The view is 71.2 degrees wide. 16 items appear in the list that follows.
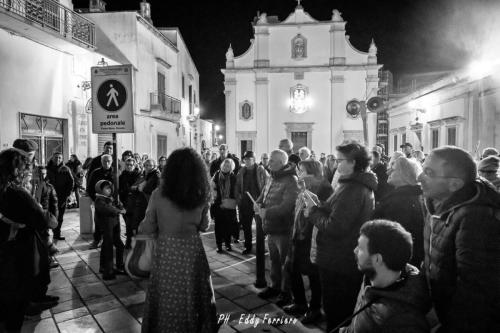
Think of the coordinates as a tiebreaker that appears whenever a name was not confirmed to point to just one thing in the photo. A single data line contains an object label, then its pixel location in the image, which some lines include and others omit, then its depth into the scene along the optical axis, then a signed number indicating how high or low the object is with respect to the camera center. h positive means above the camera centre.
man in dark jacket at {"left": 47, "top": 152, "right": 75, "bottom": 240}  7.85 -0.58
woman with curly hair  2.63 -0.73
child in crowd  5.06 -1.04
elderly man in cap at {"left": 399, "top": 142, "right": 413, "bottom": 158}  10.01 +0.10
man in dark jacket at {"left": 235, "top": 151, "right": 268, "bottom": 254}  6.58 -0.63
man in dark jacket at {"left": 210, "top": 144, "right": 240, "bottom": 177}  8.60 -0.16
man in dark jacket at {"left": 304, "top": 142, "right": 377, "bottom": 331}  2.87 -0.60
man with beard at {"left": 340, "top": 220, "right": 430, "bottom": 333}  1.75 -0.69
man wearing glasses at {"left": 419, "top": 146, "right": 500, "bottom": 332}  1.75 -0.48
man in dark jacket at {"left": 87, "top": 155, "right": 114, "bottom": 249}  6.35 -0.37
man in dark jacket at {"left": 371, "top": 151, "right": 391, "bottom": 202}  6.13 -0.31
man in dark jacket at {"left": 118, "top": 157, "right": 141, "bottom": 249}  6.13 -0.52
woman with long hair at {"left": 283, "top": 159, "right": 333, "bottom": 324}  3.77 -1.26
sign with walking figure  4.53 +0.70
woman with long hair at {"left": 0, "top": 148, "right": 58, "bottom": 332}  3.09 -0.79
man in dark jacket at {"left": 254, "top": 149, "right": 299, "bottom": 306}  4.22 -0.75
